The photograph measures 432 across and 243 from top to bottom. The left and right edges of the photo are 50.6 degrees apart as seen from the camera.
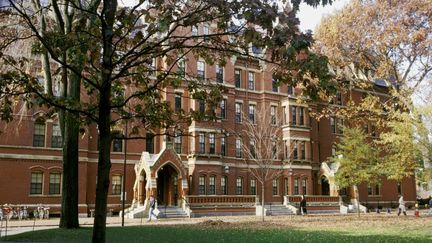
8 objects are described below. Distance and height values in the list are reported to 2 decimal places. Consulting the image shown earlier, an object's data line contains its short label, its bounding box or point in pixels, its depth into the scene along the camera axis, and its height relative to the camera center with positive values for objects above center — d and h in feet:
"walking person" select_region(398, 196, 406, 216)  116.89 -5.73
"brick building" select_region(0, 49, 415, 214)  110.52 +5.69
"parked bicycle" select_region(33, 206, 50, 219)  104.13 -6.67
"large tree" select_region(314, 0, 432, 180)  86.88 +26.58
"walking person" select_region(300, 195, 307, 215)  122.31 -6.01
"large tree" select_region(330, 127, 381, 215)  102.27 +5.04
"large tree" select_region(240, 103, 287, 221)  122.62 +12.43
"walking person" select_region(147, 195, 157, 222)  100.66 -5.30
